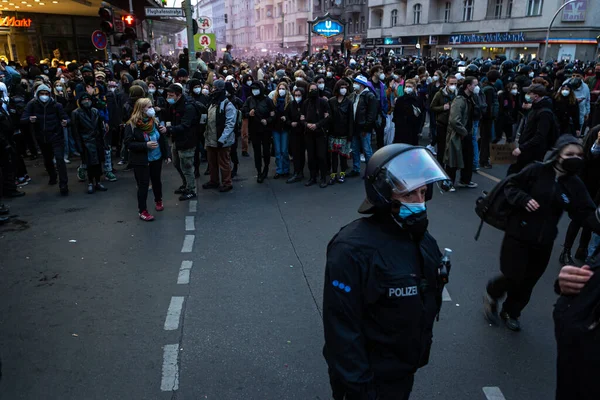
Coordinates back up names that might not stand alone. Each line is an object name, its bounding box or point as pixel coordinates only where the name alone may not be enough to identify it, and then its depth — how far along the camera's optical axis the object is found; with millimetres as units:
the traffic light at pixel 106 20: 12234
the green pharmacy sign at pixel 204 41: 20102
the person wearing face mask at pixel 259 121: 9000
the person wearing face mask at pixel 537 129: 6488
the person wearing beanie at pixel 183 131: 7750
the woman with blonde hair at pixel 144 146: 6867
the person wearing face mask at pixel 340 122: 8906
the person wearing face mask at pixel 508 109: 10953
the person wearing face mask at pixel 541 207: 3746
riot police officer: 2037
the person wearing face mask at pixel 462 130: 8180
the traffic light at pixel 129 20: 16000
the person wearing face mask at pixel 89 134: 8359
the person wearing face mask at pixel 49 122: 8195
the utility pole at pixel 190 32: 14094
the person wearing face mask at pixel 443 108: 8836
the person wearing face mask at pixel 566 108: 10586
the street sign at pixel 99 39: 13779
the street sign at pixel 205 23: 20531
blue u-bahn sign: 25562
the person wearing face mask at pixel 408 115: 9547
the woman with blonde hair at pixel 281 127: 9141
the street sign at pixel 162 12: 13844
